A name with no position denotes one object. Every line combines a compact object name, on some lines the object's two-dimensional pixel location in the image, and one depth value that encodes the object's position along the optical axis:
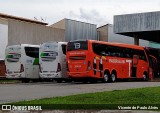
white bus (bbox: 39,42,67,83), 27.77
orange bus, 26.28
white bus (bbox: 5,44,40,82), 29.56
